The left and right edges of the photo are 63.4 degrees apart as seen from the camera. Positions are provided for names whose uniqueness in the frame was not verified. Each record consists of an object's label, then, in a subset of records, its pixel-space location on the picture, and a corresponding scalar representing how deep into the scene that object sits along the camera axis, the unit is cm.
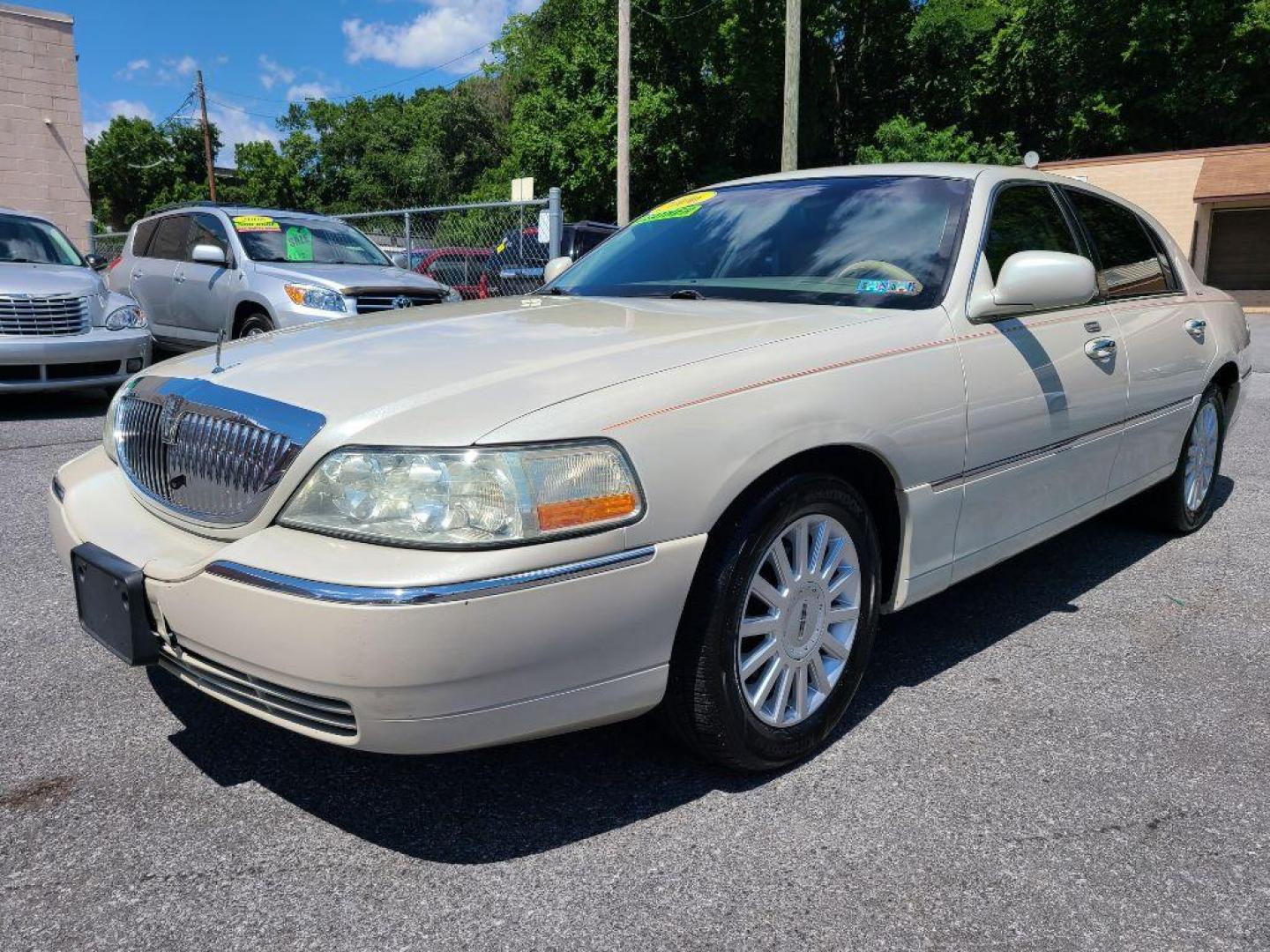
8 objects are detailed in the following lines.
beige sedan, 204
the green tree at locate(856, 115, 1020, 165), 3039
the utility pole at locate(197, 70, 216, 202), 4916
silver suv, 834
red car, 1185
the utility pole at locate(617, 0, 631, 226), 1941
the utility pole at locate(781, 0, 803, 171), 1659
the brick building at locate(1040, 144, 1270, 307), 2506
